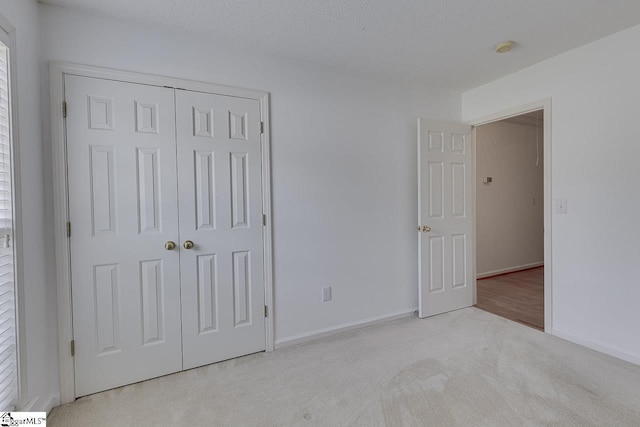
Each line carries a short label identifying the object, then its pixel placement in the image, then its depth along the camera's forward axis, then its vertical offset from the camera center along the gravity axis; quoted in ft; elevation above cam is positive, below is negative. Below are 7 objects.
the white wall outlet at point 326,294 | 8.77 -2.54
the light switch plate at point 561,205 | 8.32 -0.08
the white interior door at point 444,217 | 9.89 -0.44
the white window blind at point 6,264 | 4.60 -0.82
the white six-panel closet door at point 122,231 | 6.14 -0.47
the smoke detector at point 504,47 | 7.50 +3.94
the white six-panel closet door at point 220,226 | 7.06 -0.45
